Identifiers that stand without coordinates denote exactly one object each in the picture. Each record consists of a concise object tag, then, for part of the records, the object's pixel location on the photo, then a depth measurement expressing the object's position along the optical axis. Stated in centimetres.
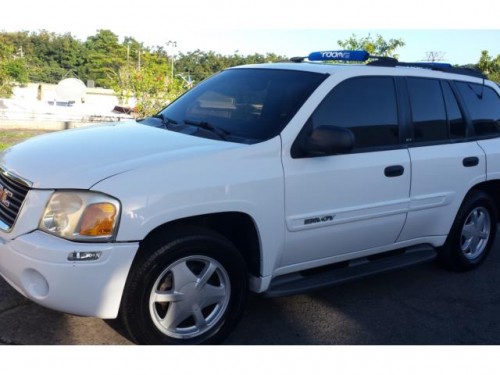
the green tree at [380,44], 1446
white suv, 282
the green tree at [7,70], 2794
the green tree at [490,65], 3222
